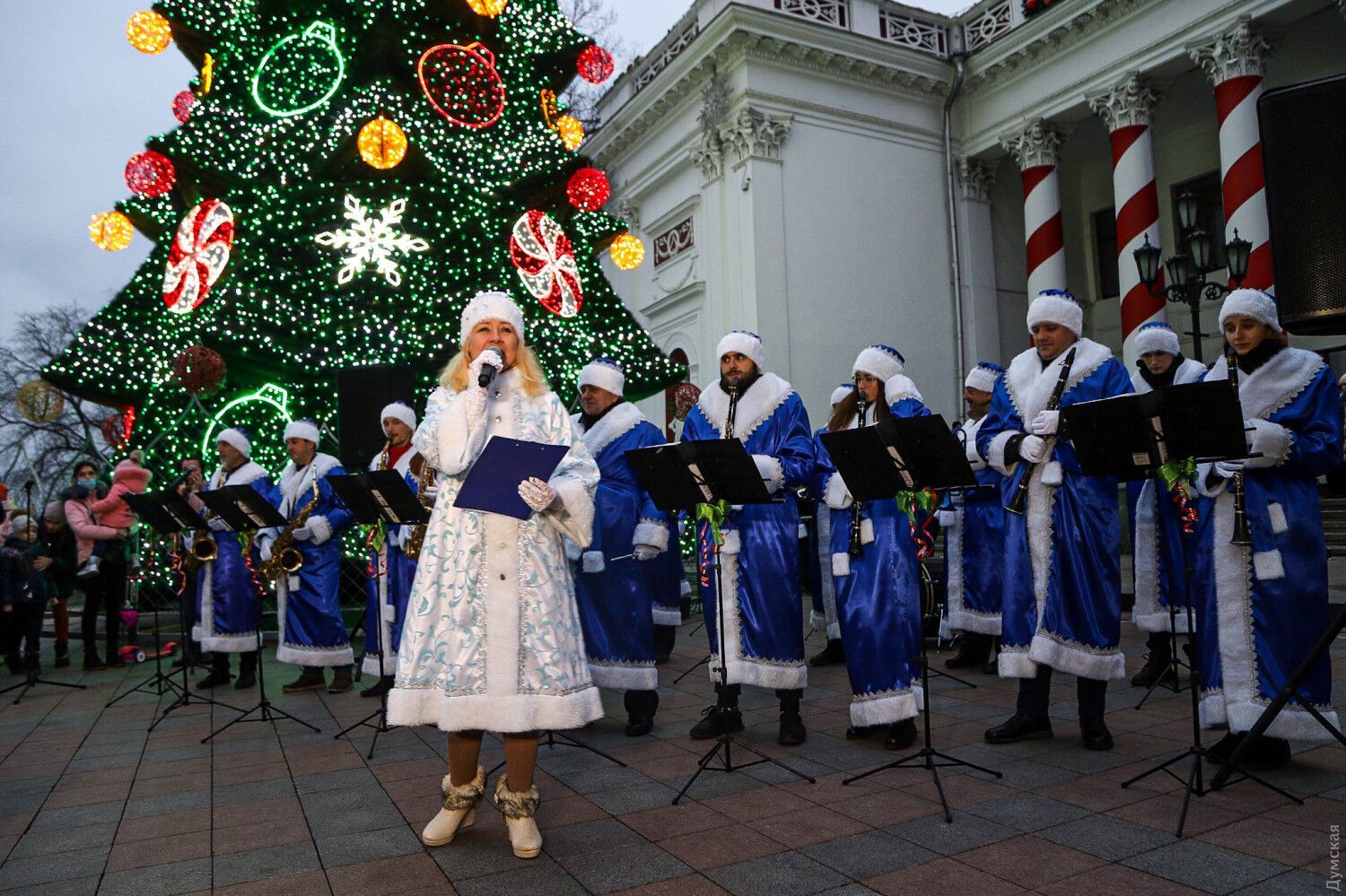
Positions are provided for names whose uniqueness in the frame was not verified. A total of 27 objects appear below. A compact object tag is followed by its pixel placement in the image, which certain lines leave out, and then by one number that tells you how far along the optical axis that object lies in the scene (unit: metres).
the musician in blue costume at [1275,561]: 4.32
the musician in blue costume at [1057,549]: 4.89
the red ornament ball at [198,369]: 9.65
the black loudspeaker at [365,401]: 9.01
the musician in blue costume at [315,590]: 7.69
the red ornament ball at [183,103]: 12.85
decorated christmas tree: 10.67
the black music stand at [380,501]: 5.36
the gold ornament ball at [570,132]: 12.27
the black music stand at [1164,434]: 3.79
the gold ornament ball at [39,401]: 11.50
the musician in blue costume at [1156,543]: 6.46
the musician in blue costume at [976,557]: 7.43
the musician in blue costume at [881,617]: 5.07
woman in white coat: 3.61
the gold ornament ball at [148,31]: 11.43
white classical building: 18.08
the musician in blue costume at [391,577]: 6.86
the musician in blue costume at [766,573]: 5.31
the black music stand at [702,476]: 4.50
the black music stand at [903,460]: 4.21
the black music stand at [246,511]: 6.45
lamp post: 11.29
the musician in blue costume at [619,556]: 5.93
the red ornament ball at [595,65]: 12.50
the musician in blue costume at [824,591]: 8.10
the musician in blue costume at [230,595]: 7.93
